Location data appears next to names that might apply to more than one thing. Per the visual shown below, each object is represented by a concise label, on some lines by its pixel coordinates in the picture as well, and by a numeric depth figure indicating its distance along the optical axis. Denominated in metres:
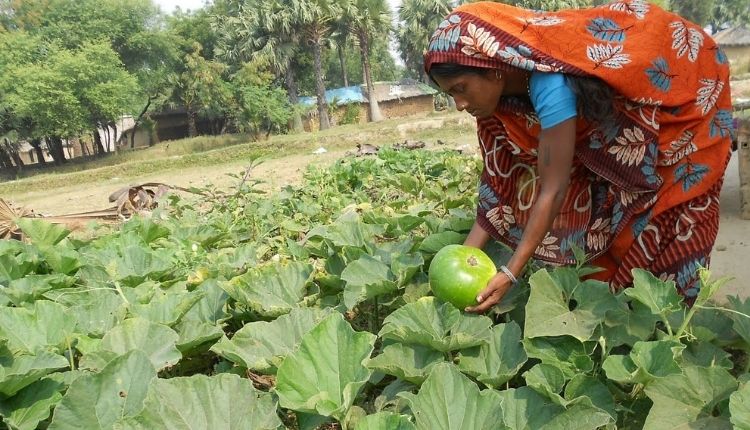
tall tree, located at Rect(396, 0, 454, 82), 41.84
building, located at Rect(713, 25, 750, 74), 44.03
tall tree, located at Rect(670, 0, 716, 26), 56.72
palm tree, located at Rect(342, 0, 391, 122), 35.41
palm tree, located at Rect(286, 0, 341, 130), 33.75
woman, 2.00
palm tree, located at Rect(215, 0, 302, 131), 34.47
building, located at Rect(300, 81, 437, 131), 39.81
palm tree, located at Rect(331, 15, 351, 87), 36.94
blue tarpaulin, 40.38
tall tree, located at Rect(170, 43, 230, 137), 35.05
